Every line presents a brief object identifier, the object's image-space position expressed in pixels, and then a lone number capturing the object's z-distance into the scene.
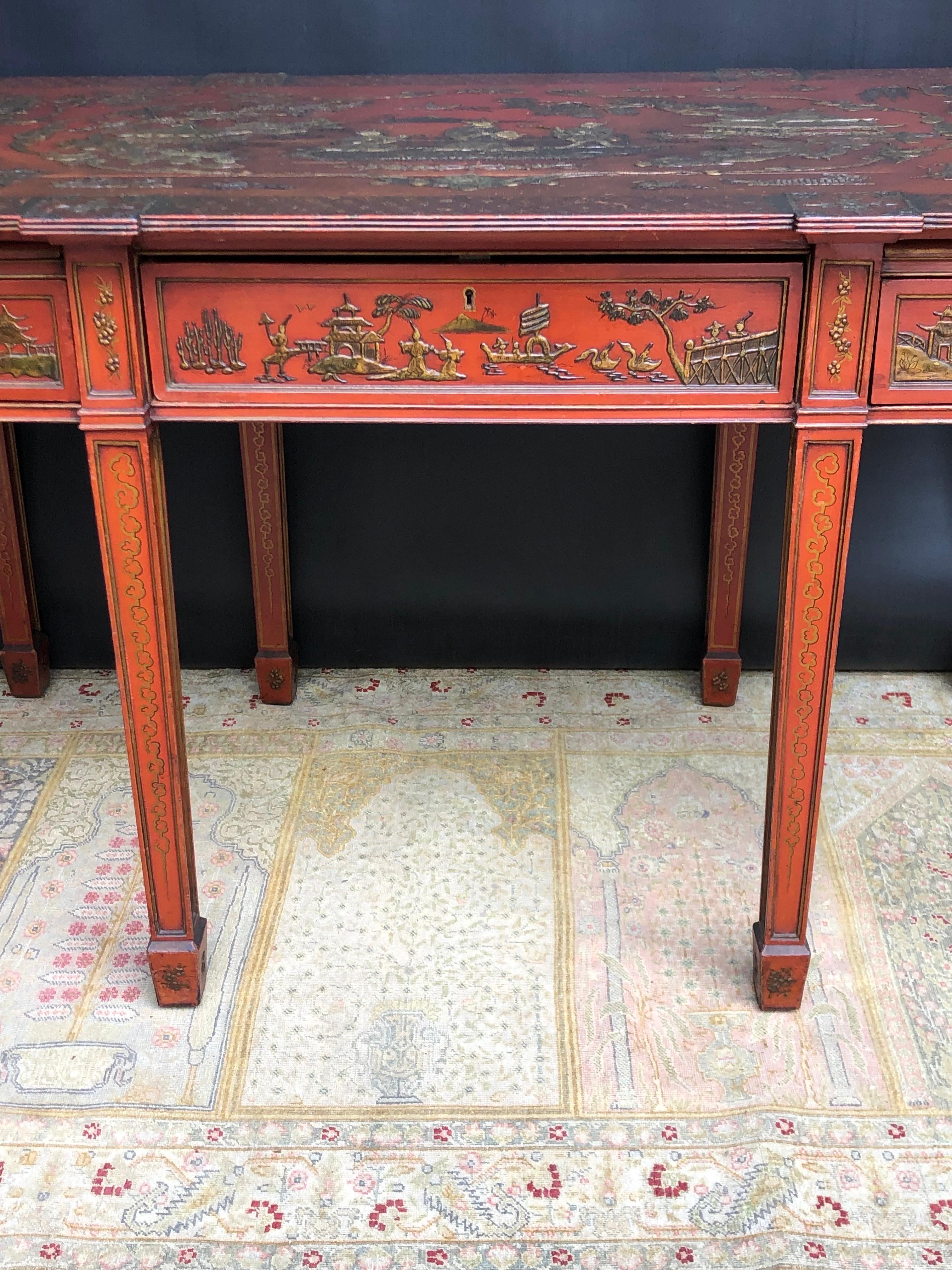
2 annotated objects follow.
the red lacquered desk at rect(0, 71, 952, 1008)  1.78
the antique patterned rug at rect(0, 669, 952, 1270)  1.93
